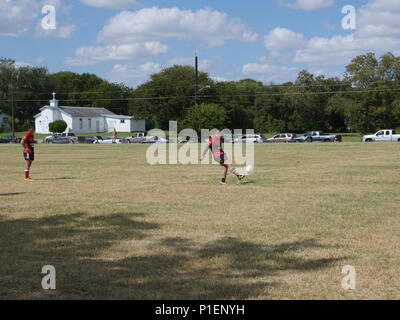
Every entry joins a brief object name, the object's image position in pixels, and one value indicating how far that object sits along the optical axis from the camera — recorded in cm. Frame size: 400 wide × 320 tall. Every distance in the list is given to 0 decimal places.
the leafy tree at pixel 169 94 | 9656
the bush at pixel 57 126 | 9312
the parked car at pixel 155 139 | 6662
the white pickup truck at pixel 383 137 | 6015
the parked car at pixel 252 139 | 6746
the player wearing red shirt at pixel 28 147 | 1875
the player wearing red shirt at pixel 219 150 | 1712
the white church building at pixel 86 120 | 9844
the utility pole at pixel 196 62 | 6744
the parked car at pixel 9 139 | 7409
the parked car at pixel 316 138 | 6588
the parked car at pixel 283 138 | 7038
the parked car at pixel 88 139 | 7188
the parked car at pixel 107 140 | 7106
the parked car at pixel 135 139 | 7194
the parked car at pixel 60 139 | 7256
